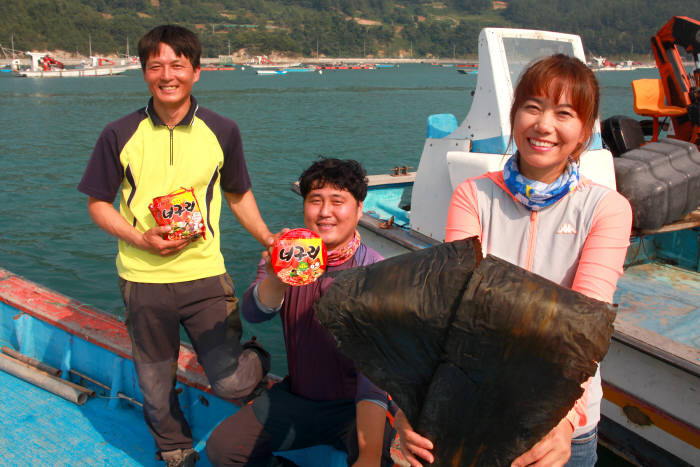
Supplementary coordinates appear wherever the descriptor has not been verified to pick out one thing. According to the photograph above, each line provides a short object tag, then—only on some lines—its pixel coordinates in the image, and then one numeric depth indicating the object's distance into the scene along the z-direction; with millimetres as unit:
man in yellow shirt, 2672
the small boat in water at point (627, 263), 3555
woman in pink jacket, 1619
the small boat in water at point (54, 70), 73625
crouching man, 2480
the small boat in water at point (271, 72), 90362
